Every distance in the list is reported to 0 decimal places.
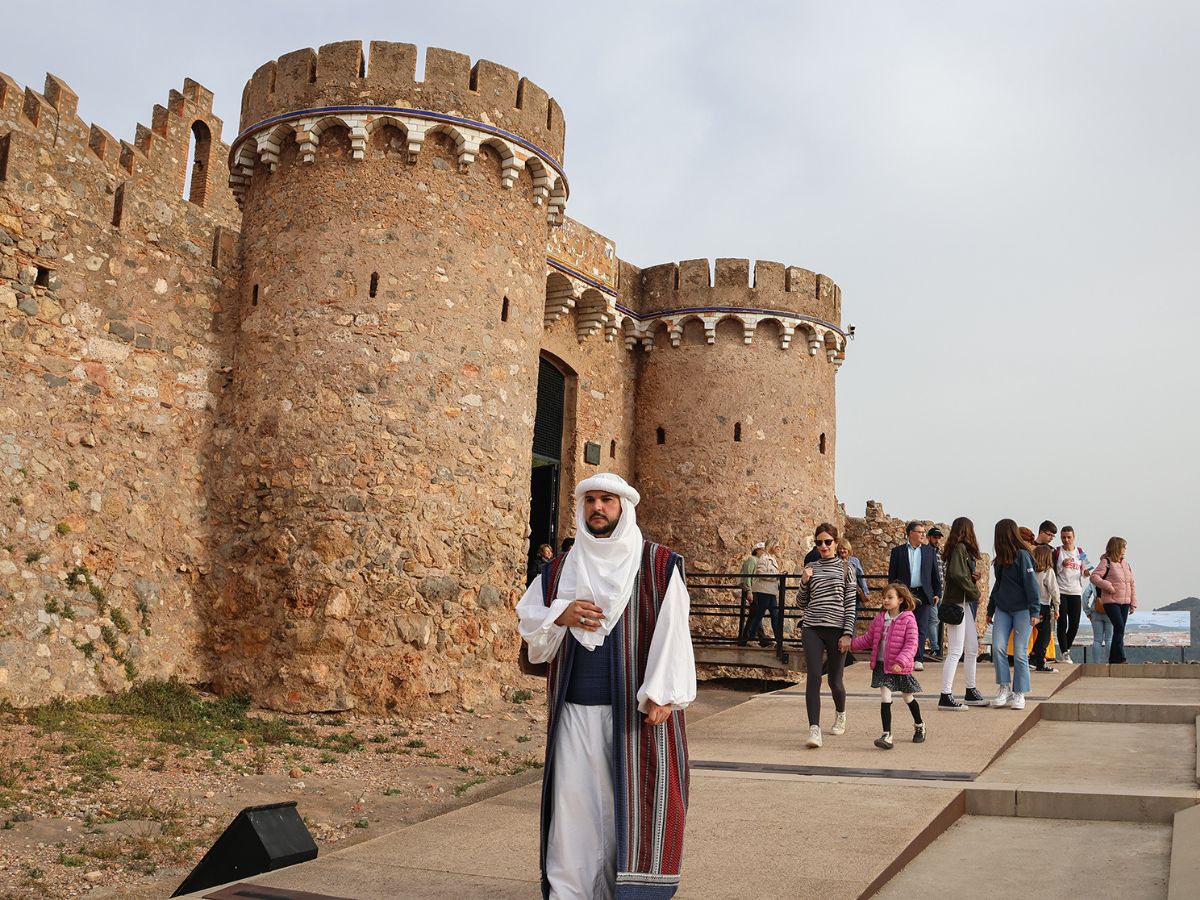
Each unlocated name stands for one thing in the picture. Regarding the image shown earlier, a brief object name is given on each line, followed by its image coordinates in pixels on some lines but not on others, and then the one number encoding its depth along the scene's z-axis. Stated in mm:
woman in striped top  7641
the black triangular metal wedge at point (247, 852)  4734
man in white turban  3787
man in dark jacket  11500
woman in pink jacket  11602
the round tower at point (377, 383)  10680
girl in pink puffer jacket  7430
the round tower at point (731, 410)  17781
